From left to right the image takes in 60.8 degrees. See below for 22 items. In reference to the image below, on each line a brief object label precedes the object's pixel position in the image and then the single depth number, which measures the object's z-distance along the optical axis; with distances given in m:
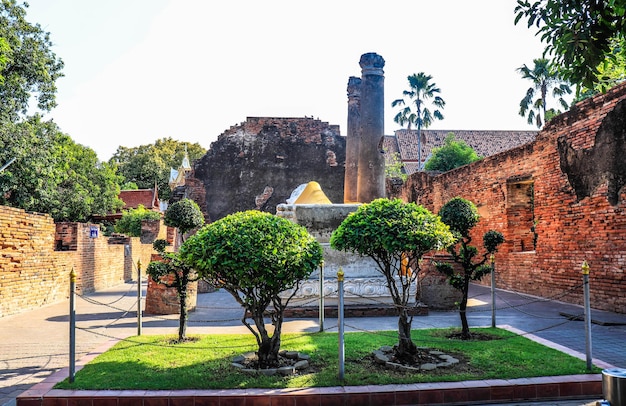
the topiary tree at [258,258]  5.47
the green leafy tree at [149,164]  53.47
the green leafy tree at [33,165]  18.27
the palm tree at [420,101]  39.91
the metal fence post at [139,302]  8.01
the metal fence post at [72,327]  5.39
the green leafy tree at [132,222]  36.81
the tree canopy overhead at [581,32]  5.93
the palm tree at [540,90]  29.42
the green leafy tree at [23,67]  18.11
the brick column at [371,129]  11.09
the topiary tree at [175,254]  7.47
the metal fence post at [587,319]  5.75
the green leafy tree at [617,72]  14.56
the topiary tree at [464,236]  7.45
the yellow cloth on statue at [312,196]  11.88
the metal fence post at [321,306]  8.20
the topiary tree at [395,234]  6.04
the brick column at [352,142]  12.41
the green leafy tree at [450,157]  25.08
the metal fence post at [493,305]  8.15
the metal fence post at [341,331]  5.42
